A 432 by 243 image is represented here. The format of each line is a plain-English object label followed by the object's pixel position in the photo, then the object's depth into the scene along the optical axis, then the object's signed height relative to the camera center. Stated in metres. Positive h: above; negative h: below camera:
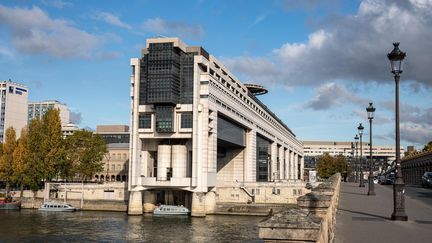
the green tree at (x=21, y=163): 96.91 -1.71
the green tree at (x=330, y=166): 170.62 -2.17
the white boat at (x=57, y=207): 86.06 -9.08
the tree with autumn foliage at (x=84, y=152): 105.43 +0.82
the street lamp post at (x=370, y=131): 40.38 +2.63
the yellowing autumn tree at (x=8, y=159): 102.25 -0.93
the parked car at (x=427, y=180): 67.07 -2.58
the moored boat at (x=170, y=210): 79.69 -8.61
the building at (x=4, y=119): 197.25 +14.08
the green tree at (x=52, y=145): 93.75 +1.87
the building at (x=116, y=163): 159.88 -2.25
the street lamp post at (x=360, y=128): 56.34 +3.67
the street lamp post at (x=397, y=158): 21.36 +0.12
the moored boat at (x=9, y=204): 89.94 -9.10
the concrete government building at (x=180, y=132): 81.38 +4.24
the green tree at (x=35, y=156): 94.00 -0.19
